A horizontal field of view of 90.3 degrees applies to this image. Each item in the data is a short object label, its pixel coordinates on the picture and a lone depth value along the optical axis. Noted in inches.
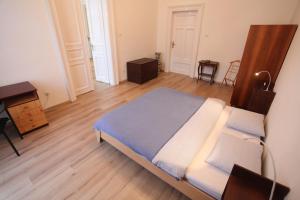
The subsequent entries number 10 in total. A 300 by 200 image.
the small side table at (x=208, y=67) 165.1
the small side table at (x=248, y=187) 34.1
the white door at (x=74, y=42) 112.5
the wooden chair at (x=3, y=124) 73.1
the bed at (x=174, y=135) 52.1
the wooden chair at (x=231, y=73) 158.3
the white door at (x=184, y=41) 175.6
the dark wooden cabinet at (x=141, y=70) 168.6
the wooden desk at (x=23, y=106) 84.6
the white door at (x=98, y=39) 144.6
